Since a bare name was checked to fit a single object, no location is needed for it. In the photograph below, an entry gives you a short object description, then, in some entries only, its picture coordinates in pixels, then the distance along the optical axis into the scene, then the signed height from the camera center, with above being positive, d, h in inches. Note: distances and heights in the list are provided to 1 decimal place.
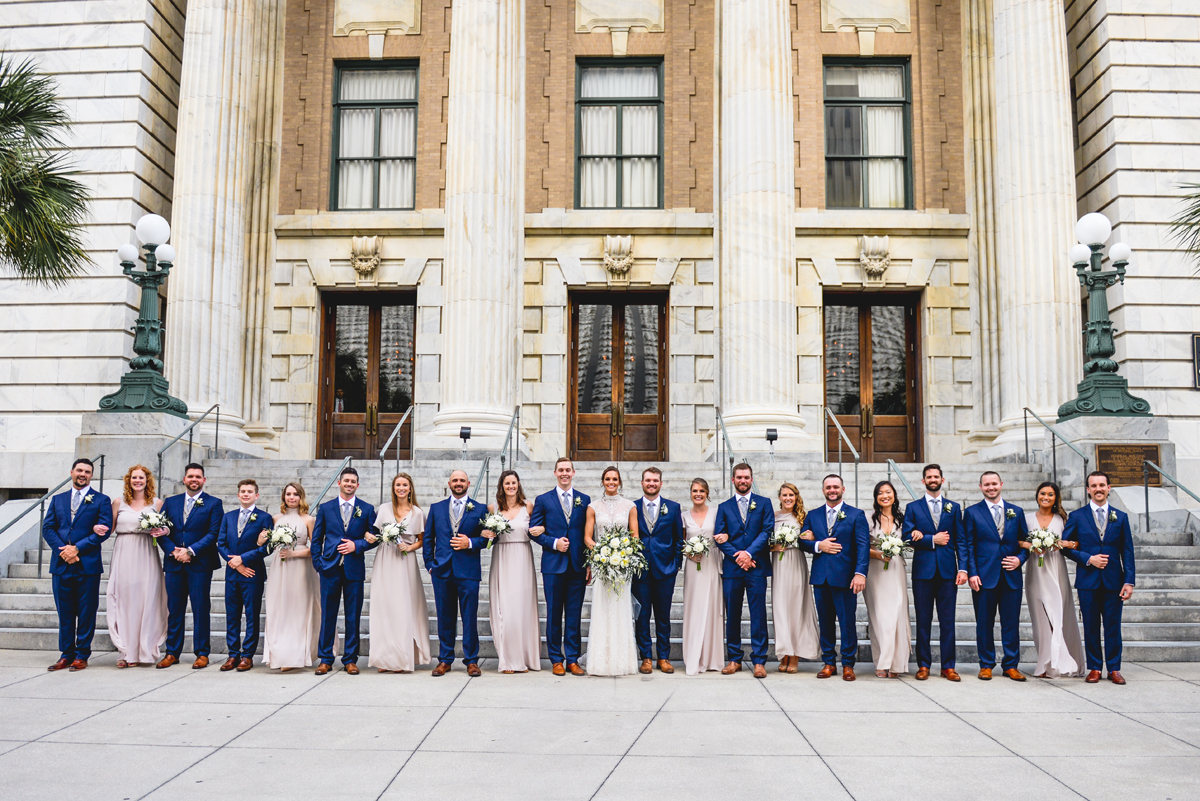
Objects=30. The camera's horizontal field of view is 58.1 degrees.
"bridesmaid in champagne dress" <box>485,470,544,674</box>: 407.2 -44.2
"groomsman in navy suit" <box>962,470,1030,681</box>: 402.9 -34.7
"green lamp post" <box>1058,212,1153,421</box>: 615.8 +79.7
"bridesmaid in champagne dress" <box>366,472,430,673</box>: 405.4 -46.8
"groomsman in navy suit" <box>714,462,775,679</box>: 406.3 -31.4
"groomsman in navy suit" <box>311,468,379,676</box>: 406.3 -32.8
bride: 402.6 -59.7
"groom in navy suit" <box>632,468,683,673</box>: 413.7 -34.4
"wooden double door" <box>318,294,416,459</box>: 868.7 +82.2
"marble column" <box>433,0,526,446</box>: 743.1 +177.2
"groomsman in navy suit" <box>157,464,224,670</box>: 418.0 -33.9
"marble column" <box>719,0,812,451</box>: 732.0 +176.3
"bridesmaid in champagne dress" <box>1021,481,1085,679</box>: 405.7 -49.2
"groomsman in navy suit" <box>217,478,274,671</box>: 412.2 -35.8
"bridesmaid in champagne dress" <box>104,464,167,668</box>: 422.0 -44.8
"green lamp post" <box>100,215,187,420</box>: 635.5 +79.0
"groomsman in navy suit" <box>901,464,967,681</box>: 402.3 -31.8
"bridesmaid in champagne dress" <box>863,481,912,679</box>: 402.0 -46.7
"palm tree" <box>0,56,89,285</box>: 510.9 +136.1
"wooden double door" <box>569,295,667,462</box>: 860.0 +77.3
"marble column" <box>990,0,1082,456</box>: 733.3 +183.5
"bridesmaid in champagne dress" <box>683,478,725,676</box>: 411.8 -48.7
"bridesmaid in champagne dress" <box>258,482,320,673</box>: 405.1 -48.4
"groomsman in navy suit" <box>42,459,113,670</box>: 418.6 -32.7
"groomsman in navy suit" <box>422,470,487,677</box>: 405.4 -33.8
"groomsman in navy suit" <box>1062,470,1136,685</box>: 400.8 -33.9
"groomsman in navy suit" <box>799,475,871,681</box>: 400.2 -33.5
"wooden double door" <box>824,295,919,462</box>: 861.2 +82.8
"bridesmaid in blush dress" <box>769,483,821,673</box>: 411.8 -50.7
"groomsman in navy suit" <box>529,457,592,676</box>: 411.5 -34.7
